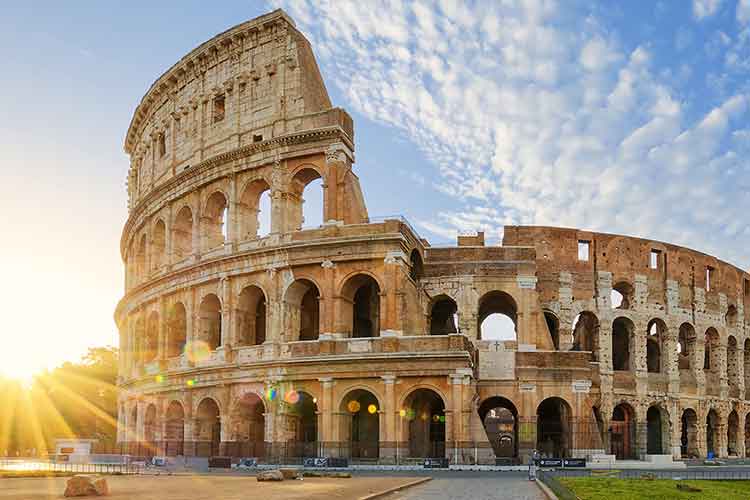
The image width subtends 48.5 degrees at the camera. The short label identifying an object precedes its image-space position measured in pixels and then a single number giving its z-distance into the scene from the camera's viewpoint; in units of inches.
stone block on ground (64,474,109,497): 634.2
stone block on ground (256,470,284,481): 832.4
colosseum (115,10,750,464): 1266.0
